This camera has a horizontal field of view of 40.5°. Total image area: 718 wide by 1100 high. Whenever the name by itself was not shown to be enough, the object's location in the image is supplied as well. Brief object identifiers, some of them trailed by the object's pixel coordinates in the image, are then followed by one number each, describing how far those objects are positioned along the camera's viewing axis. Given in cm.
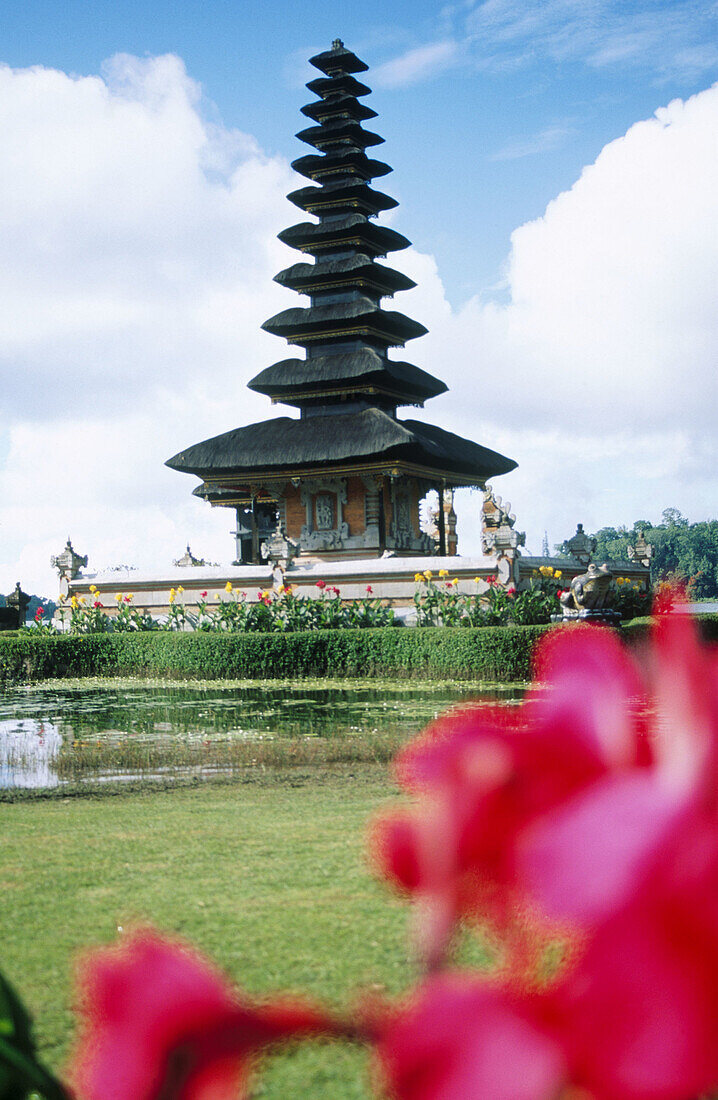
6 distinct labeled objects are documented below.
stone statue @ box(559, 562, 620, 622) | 1565
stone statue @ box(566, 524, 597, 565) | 2580
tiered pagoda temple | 2561
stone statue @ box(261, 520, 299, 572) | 2027
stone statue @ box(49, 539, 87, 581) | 2156
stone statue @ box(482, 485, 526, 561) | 1845
